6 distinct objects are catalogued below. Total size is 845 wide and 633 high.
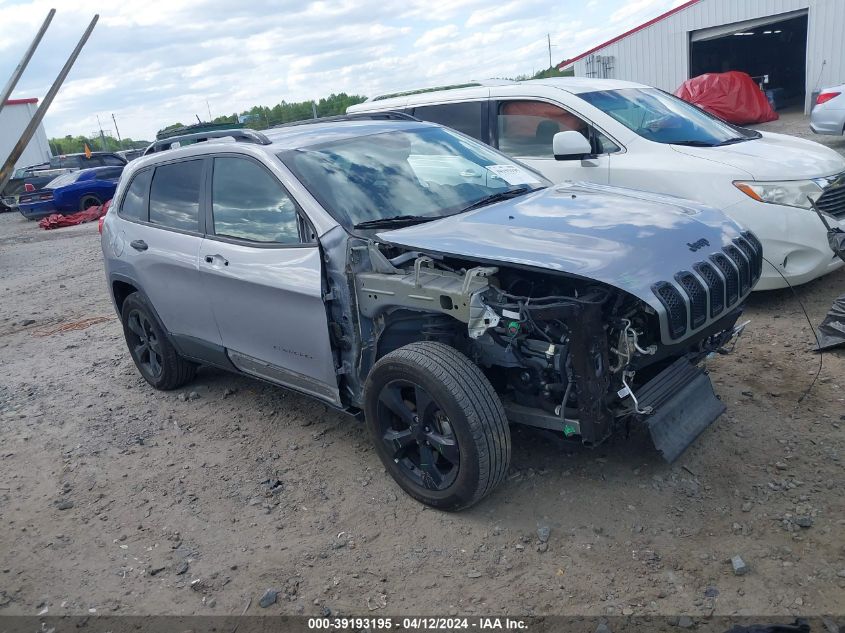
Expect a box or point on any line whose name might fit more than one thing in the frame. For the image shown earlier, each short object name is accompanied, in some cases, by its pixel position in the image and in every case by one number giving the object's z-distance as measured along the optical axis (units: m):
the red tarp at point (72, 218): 18.14
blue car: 18.70
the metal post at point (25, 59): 9.24
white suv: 5.40
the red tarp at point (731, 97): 19.59
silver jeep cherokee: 3.14
